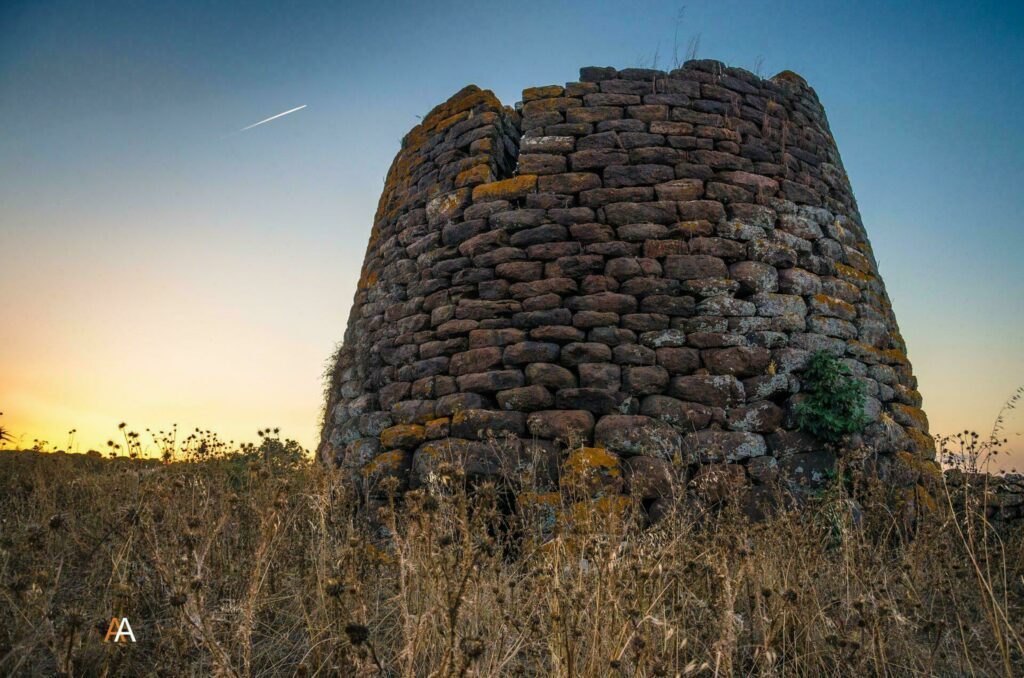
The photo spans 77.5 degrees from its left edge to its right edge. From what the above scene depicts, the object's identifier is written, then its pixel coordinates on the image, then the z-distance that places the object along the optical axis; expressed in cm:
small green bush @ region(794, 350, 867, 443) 462
